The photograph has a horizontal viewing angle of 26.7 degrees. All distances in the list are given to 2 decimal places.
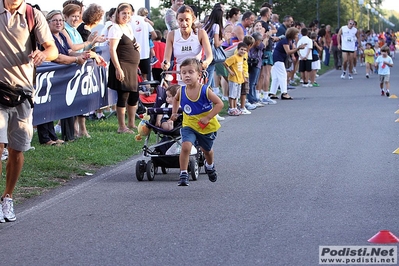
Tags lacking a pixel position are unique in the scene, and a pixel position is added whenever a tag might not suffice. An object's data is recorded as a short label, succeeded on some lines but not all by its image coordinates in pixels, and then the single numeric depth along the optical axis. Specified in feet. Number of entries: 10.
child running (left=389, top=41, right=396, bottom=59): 199.41
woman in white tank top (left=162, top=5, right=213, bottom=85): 37.19
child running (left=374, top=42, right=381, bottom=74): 112.69
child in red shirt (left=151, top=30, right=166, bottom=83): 62.05
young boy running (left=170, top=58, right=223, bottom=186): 29.27
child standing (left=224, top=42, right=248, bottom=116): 54.85
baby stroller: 31.09
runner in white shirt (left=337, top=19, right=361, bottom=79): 99.91
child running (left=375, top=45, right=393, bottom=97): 72.02
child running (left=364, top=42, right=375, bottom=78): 103.94
